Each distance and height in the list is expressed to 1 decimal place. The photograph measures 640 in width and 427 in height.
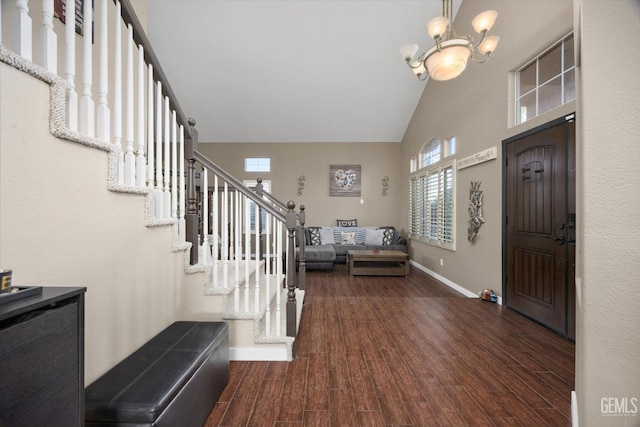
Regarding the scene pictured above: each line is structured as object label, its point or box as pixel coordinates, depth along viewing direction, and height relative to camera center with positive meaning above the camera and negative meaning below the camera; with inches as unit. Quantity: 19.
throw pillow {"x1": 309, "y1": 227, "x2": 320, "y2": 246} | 237.8 -22.7
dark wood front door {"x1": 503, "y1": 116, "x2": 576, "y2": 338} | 91.0 -4.9
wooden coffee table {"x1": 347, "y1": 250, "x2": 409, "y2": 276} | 185.3 -39.2
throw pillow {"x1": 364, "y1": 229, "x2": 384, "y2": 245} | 247.1 -24.4
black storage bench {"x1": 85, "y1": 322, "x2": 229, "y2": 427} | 38.1 -30.0
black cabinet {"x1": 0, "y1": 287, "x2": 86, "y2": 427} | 21.8 -14.5
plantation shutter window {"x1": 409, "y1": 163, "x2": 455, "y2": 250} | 166.4 +5.2
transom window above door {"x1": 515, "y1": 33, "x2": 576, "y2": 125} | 94.5 +55.8
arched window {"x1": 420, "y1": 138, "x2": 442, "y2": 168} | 189.5 +50.1
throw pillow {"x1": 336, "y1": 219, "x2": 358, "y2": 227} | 267.1 -11.1
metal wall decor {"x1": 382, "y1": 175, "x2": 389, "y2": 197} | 274.8 +32.3
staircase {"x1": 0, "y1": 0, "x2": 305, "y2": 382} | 34.3 -0.7
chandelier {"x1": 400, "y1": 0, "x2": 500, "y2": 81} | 88.0 +61.6
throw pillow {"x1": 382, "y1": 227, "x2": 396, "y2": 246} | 243.8 -23.9
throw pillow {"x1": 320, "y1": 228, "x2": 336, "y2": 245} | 246.8 -24.5
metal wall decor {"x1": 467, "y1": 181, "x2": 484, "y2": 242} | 136.5 +1.6
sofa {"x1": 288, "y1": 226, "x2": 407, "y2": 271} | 229.8 -25.6
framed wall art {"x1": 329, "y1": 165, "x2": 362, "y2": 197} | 275.4 +36.8
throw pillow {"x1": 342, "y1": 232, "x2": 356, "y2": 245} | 245.3 -25.3
